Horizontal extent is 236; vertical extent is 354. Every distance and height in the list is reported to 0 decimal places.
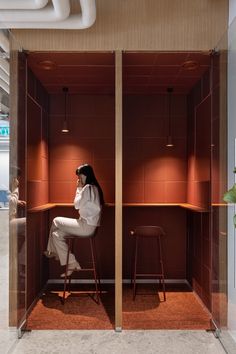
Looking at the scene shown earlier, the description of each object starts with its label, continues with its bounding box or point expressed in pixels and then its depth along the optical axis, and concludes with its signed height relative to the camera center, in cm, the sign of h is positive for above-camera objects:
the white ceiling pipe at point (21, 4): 291 +141
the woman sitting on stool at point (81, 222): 416 -50
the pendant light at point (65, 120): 468 +79
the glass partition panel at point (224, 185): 308 -6
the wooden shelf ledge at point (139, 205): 418 -34
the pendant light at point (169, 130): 484 +66
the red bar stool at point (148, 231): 409 -60
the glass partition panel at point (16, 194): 324 -15
